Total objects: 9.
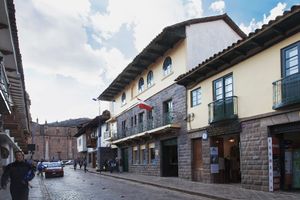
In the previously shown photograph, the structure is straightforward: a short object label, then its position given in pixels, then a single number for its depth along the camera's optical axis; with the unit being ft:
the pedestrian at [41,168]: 74.88
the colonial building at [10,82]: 20.89
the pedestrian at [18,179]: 17.86
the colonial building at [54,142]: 185.49
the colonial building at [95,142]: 89.69
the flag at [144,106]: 58.58
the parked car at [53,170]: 72.13
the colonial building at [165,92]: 50.55
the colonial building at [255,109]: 30.64
